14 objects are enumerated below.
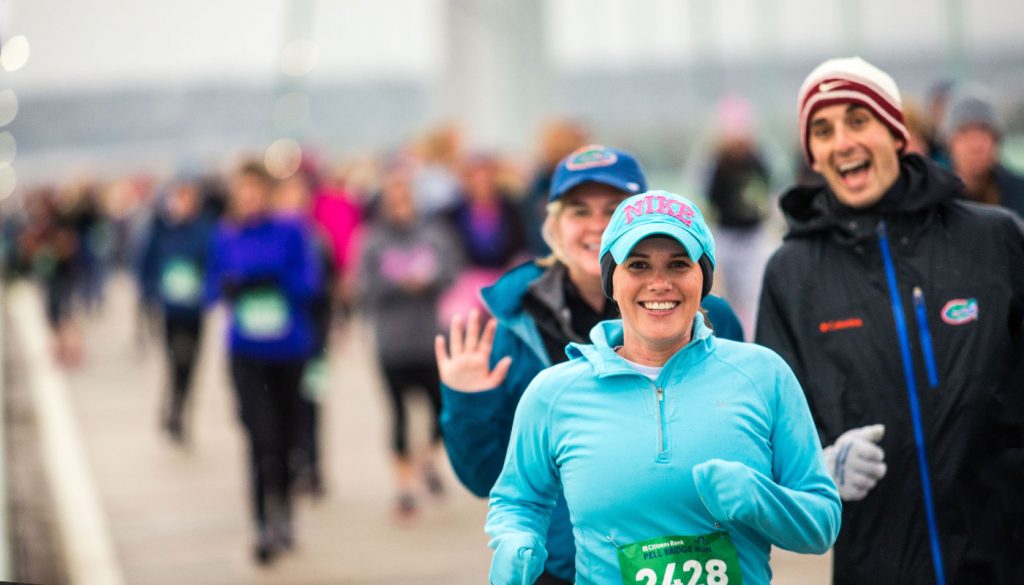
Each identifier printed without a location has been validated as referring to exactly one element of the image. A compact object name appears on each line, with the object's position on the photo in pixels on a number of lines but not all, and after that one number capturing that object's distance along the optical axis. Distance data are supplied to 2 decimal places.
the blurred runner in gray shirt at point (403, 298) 17.36
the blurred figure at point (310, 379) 17.42
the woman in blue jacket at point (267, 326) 15.87
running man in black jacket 6.92
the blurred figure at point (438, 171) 20.95
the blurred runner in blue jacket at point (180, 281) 22.89
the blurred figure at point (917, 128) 12.97
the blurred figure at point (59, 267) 36.44
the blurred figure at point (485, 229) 21.00
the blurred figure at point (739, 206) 23.41
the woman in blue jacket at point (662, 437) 5.39
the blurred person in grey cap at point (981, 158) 11.26
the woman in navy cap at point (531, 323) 7.48
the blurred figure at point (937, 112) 14.00
